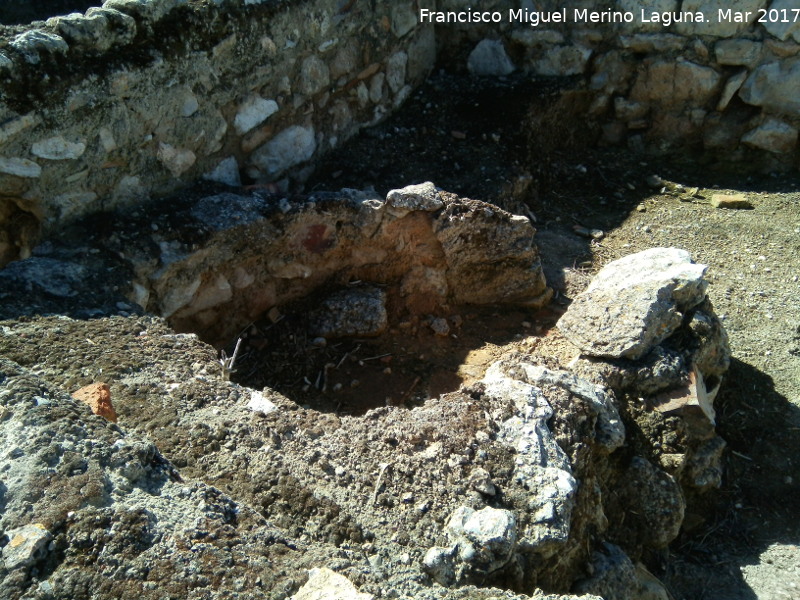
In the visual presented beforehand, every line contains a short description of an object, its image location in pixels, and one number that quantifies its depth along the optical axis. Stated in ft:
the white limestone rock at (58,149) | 9.48
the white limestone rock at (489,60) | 16.72
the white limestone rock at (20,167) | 9.26
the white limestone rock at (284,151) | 12.49
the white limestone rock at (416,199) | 11.41
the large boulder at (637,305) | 9.45
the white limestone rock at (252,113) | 11.85
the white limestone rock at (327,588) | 5.42
